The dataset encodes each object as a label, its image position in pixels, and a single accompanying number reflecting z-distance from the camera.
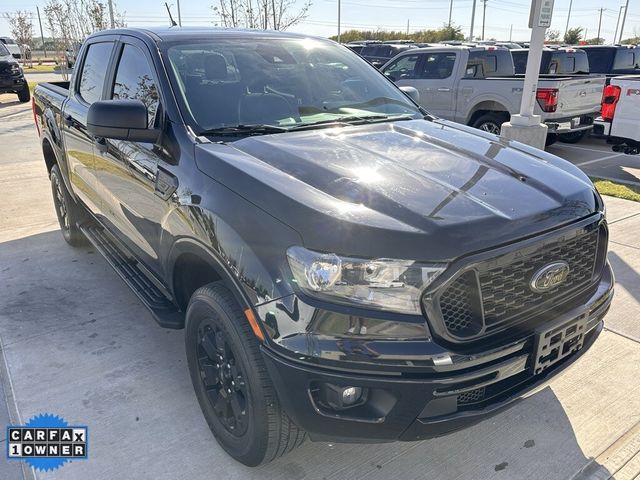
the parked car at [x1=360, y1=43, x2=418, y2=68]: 17.23
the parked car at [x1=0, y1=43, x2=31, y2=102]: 16.34
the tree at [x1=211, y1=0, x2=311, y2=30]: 17.05
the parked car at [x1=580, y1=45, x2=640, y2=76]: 12.82
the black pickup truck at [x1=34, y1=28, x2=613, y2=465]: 1.86
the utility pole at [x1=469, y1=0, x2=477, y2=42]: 41.94
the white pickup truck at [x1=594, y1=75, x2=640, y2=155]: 7.50
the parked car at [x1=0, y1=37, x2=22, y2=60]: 34.78
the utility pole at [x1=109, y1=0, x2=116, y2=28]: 19.45
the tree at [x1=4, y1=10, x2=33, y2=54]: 40.81
